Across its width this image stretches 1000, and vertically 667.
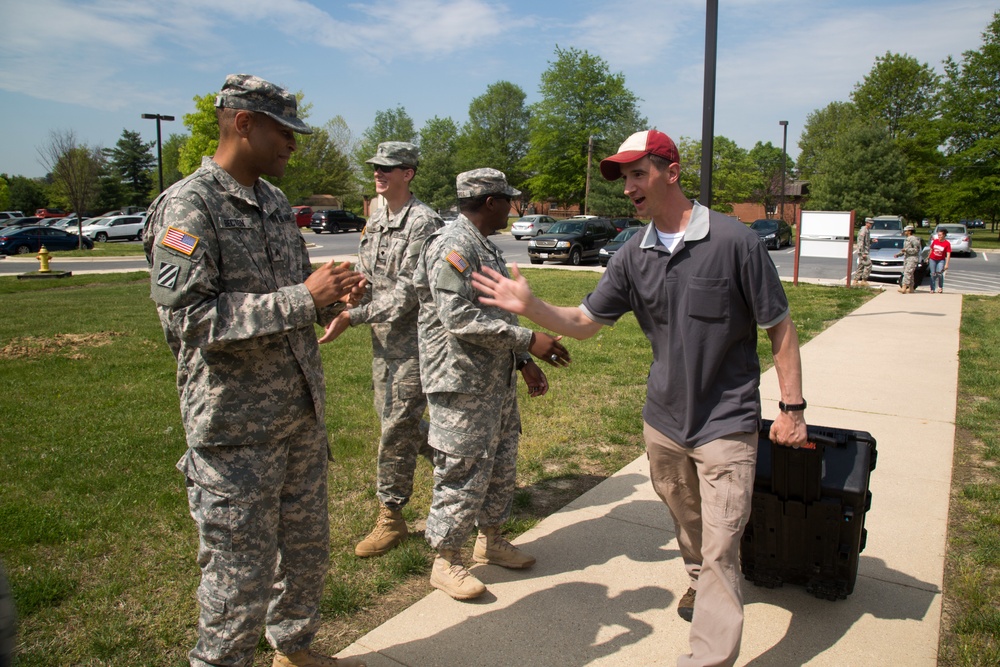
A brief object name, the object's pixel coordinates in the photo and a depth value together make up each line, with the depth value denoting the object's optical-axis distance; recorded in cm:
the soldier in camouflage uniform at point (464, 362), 330
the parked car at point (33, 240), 3238
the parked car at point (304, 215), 4888
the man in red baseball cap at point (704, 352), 269
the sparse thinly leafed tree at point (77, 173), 3474
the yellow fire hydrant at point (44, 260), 2081
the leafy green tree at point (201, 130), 3912
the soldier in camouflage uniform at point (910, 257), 1621
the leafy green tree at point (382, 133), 8162
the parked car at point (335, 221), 4762
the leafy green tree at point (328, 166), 7219
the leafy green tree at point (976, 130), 4662
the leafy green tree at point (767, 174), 7981
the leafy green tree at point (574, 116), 6141
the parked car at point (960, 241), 3347
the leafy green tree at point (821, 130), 7912
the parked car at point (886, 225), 3081
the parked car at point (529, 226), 4453
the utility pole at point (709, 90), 813
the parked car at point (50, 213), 6240
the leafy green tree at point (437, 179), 6341
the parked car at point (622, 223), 3134
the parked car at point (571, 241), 2597
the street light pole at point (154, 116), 3099
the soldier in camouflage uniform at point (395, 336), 392
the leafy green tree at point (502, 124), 7750
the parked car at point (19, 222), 4187
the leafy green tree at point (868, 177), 5012
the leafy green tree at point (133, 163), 7300
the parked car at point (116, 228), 4112
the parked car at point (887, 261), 1946
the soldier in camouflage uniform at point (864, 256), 1820
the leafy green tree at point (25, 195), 7050
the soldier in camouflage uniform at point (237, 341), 224
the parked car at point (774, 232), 3638
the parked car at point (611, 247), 2400
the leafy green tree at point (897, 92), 6031
